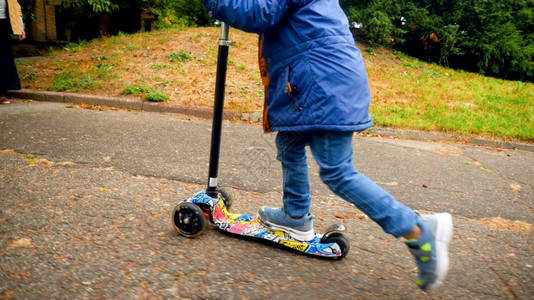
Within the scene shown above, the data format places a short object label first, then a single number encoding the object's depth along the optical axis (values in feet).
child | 5.60
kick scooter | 7.06
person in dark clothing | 18.48
